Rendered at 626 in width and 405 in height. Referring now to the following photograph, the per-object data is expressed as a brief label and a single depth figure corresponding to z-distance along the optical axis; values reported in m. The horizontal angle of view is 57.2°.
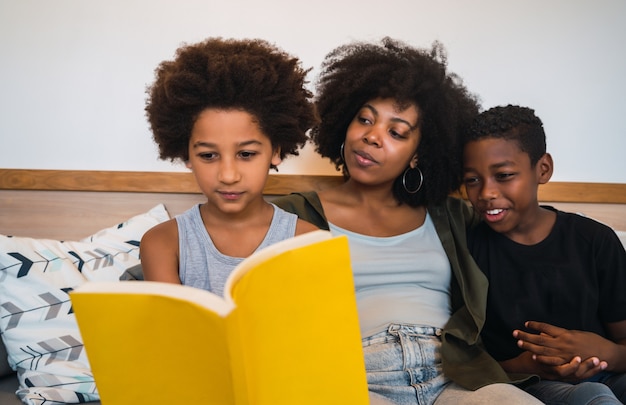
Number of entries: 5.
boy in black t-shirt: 1.23
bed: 1.29
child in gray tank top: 1.05
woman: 1.15
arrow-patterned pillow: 1.21
